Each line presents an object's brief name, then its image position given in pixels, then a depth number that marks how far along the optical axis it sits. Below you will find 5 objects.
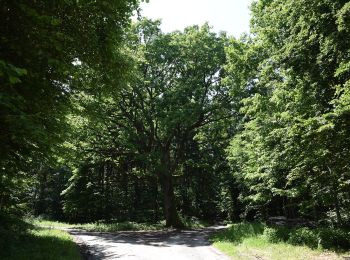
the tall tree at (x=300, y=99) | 11.92
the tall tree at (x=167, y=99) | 25.39
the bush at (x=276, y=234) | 15.34
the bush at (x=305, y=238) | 13.84
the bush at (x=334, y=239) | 13.29
